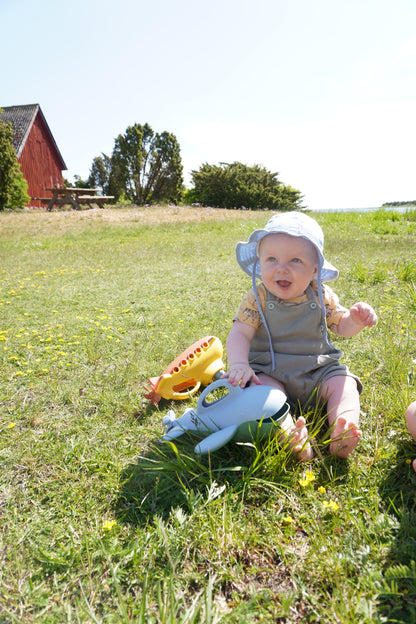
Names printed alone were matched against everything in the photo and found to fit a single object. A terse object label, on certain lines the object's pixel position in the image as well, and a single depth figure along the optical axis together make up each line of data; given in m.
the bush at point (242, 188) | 24.30
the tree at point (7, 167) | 18.30
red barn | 25.16
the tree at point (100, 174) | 31.77
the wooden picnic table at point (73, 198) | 17.69
